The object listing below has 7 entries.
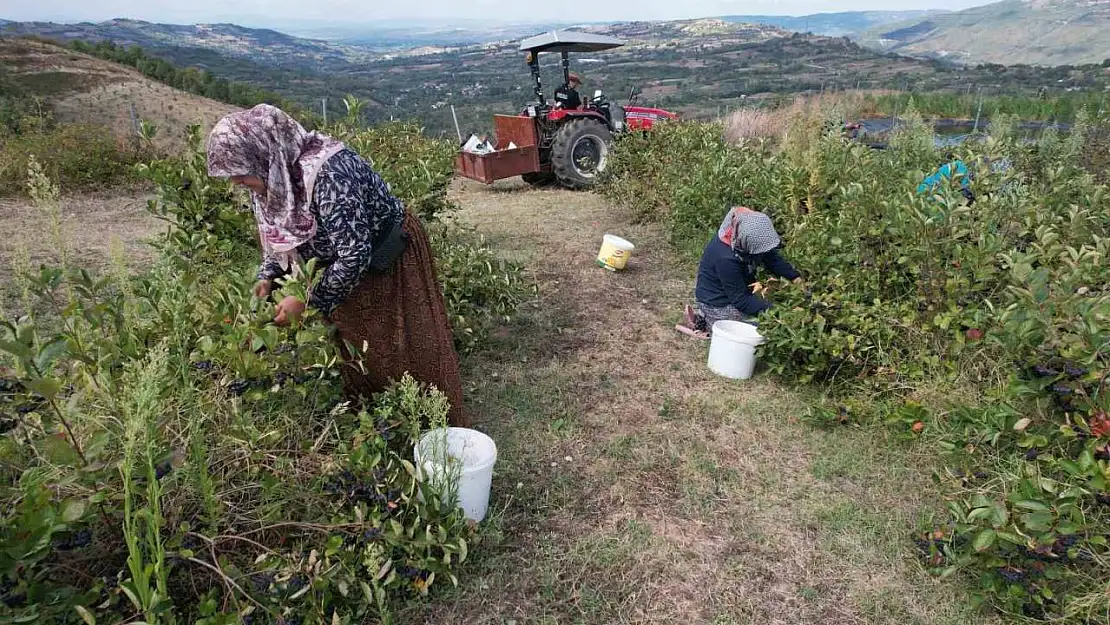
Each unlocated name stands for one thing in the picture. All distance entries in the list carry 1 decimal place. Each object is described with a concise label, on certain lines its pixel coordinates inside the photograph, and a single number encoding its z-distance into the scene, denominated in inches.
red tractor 345.1
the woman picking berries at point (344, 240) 79.7
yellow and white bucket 212.4
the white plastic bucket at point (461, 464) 83.3
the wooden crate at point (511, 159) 341.4
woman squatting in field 149.4
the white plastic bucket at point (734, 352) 140.3
